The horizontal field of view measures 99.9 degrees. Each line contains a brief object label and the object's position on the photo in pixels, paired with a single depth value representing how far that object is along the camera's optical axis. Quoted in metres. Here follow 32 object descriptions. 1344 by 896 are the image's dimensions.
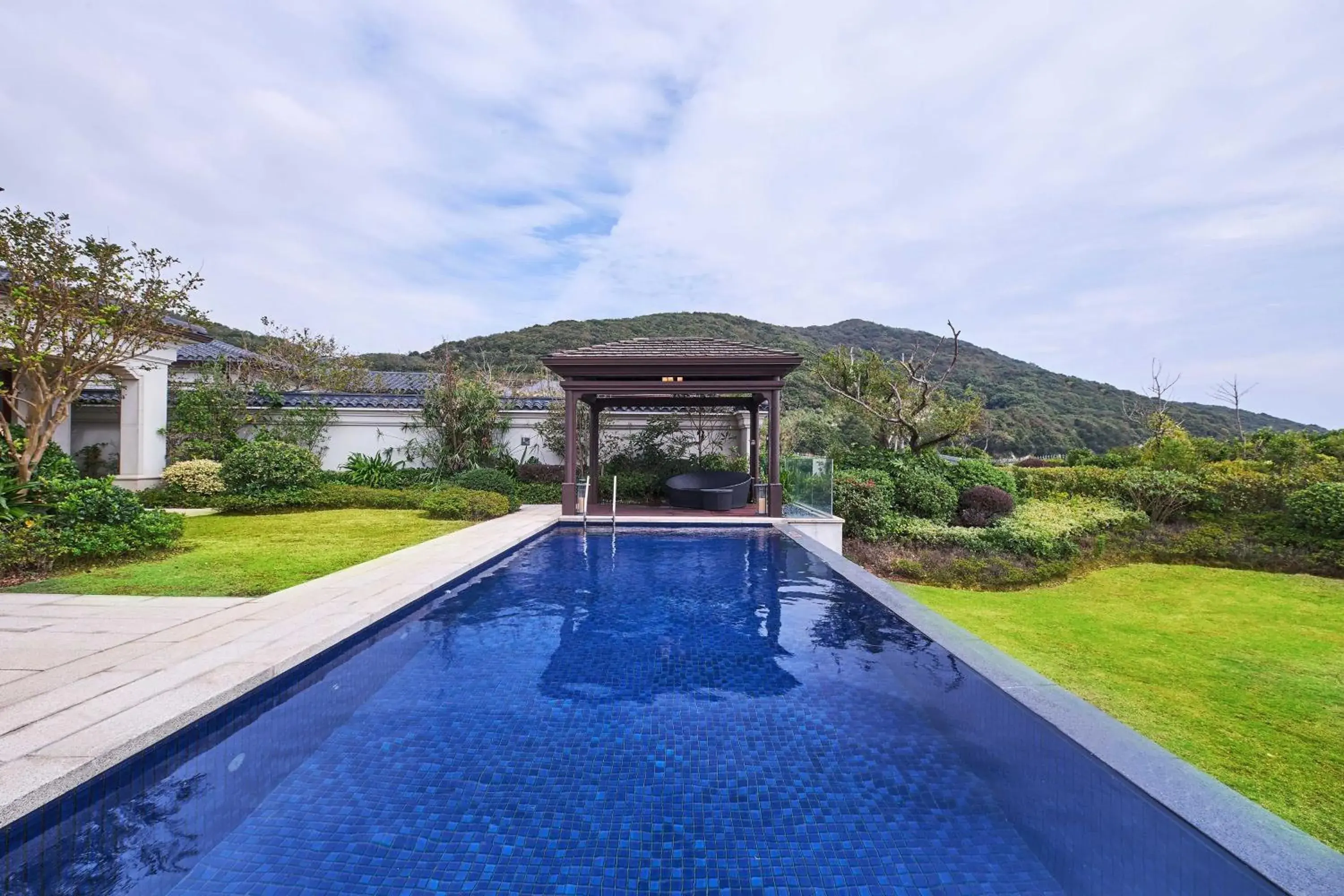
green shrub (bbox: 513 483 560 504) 12.52
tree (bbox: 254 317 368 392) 19.75
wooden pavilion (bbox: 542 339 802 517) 9.98
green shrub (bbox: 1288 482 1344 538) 8.05
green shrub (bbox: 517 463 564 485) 13.15
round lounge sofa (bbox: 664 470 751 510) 10.74
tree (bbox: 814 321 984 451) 12.24
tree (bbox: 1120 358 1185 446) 16.09
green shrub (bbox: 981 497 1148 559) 8.30
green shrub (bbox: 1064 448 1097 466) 18.09
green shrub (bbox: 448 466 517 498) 11.57
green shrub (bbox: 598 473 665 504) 12.38
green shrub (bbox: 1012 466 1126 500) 10.77
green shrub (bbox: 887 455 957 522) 10.15
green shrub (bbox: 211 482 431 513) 10.34
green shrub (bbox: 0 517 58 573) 5.39
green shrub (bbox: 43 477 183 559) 5.90
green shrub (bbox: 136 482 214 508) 10.77
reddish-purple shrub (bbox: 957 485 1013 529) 9.98
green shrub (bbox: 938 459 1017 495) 10.93
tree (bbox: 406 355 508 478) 13.24
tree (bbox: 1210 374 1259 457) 15.80
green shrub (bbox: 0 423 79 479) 6.87
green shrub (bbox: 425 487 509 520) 9.86
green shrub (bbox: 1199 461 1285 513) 9.42
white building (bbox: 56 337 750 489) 11.87
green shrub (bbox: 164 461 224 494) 10.89
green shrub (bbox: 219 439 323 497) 10.80
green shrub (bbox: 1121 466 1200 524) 9.95
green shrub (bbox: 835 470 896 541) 9.59
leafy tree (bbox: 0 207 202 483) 7.09
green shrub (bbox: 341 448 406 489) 12.88
